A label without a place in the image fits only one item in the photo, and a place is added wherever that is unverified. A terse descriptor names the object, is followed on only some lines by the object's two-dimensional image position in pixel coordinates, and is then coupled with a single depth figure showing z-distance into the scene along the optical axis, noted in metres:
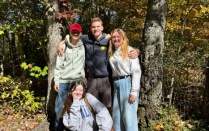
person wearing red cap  4.68
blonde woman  4.32
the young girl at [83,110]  4.19
